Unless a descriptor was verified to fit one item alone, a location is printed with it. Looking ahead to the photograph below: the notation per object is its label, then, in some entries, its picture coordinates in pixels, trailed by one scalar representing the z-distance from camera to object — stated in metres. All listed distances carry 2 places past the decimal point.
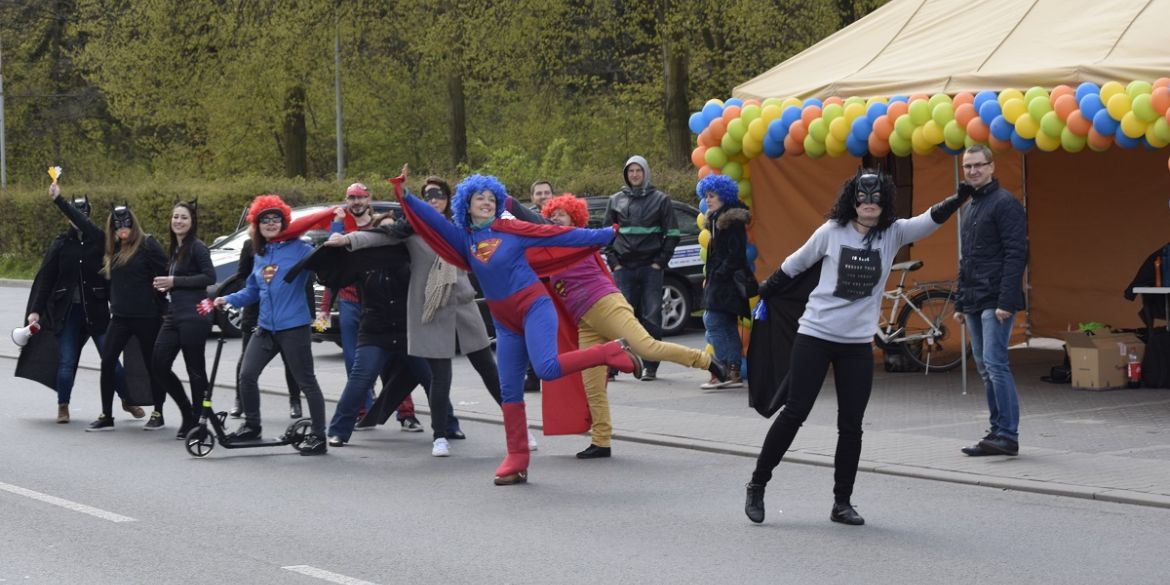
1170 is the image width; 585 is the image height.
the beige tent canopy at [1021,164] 12.38
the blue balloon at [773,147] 13.29
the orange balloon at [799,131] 13.00
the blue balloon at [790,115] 13.10
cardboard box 13.01
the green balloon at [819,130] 12.83
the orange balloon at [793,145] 13.09
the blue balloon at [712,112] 13.84
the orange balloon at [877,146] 12.46
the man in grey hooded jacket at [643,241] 14.48
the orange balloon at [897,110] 12.32
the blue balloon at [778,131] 13.19
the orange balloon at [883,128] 12.39
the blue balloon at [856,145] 12.63
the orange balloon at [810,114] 12.95
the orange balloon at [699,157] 14.00
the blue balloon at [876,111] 12.48
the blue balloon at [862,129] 12.52
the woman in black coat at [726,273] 13.24
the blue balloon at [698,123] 13.91
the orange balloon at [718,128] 13.76
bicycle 14.46
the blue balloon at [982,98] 11.87
